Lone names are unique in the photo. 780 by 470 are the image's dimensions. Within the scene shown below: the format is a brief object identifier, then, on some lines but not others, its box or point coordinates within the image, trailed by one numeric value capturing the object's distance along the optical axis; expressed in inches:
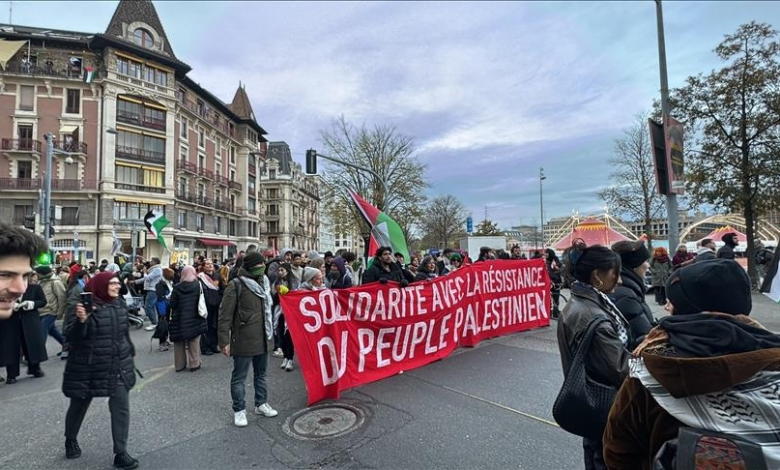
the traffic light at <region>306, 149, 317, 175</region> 614.5
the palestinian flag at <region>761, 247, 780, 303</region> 158.7
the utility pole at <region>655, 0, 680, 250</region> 364.8
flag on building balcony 1429.5
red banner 182.1
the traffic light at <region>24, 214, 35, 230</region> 626.1
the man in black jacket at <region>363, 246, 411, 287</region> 250.2
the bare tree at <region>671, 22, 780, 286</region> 524.1
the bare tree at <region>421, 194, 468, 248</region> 1967.9
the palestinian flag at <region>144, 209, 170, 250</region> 578.5
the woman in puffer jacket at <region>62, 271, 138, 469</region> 132.4
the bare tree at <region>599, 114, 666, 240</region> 850.8
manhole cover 152.0
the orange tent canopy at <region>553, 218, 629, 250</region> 800.9
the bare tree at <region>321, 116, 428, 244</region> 1043.9
